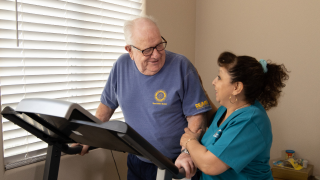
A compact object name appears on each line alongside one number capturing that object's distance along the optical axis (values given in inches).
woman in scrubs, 45.6
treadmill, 31.0
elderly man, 60.7
